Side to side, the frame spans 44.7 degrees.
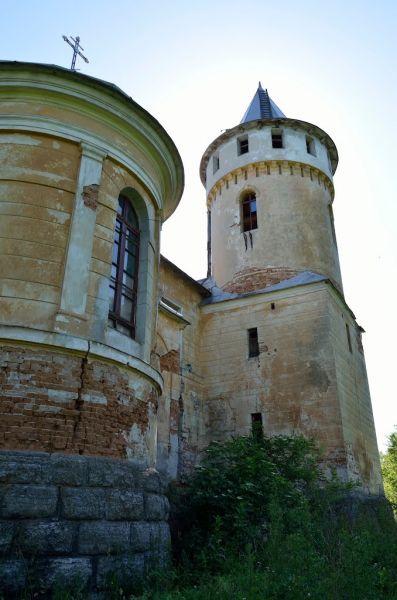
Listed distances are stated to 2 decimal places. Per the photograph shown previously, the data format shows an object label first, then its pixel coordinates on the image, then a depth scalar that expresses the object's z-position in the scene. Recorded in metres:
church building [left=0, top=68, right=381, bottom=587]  5.38
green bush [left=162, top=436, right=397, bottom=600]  4.88
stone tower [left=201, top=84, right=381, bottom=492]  13.98
